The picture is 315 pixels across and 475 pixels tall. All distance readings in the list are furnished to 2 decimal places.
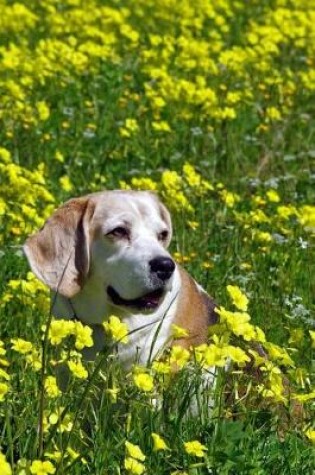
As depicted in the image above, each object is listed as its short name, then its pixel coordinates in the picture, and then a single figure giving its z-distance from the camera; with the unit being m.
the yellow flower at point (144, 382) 8.35
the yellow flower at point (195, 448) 8.15
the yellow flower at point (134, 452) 7.88
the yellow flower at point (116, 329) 8.48
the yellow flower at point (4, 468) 7.09
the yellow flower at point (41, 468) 7.63
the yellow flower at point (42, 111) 16.02
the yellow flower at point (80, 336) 8.34
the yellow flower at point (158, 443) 7.99
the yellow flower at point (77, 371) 8.26
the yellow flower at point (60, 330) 8.28
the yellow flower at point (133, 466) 7.85
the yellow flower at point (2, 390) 7.99
